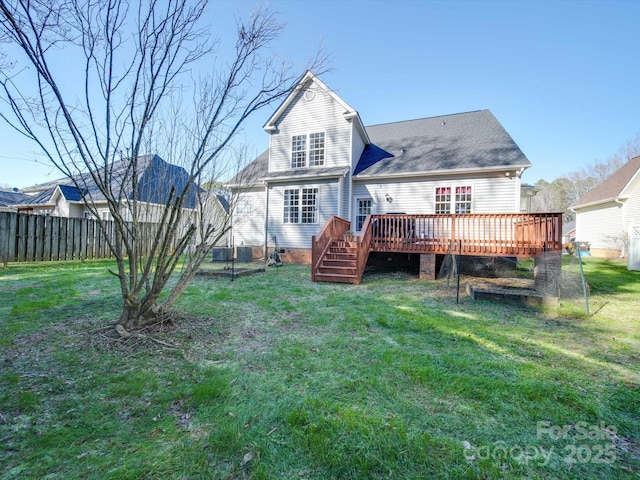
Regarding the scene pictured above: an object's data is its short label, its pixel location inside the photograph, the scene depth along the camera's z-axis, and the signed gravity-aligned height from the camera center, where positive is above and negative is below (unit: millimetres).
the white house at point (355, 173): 11266 +3023
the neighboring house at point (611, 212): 15820 +2413
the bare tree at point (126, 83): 3385 +2127
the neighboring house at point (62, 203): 18297 +2365
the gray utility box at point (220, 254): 12414 -528
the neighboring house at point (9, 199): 21442 +3259
